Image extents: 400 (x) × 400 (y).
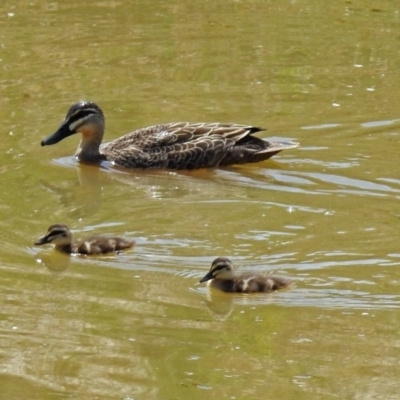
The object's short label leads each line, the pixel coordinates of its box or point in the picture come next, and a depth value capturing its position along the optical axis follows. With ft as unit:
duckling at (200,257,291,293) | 56.08
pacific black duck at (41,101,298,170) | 79.56
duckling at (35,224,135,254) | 60.95
